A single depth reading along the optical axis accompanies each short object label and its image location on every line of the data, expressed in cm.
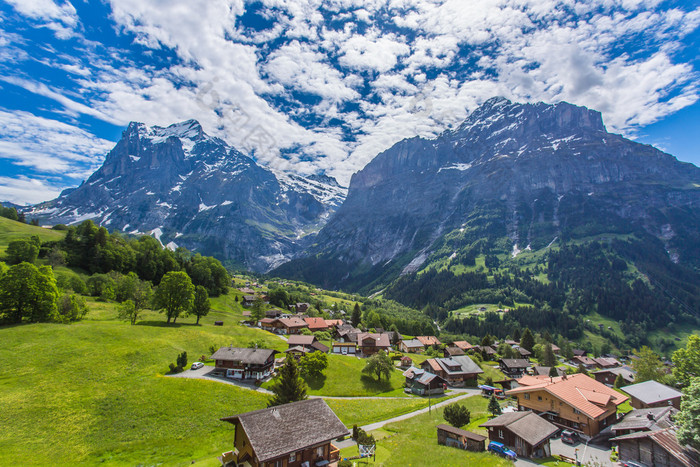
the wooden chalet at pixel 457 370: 7894
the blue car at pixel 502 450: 3484
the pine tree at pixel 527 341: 12700
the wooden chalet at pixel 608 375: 9486
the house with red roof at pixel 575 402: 4412
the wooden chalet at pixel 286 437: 2900
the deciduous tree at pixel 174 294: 7744
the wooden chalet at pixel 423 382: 6811
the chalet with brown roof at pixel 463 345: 11416
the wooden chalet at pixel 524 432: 3603
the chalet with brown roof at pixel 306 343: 8038
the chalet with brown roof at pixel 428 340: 11273
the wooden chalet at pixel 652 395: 5256
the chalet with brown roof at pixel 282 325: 10888
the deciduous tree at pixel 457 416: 4509
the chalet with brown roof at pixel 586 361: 12275
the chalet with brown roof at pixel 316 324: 11466
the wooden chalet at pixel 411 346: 10731
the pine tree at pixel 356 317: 12912
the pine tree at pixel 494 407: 5105
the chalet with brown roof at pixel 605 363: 12125
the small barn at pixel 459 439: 3663
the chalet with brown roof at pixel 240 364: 5866
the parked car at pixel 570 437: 4211
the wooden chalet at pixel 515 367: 9543
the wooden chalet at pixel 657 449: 3209
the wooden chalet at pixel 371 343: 9225
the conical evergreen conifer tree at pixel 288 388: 4259
